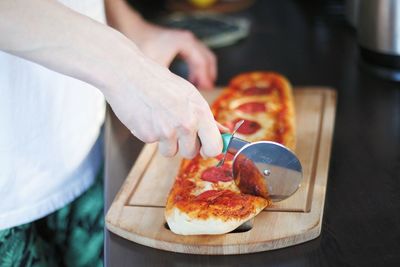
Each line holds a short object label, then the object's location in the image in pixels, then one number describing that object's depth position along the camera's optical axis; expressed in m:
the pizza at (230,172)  0.82
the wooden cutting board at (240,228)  0.81
